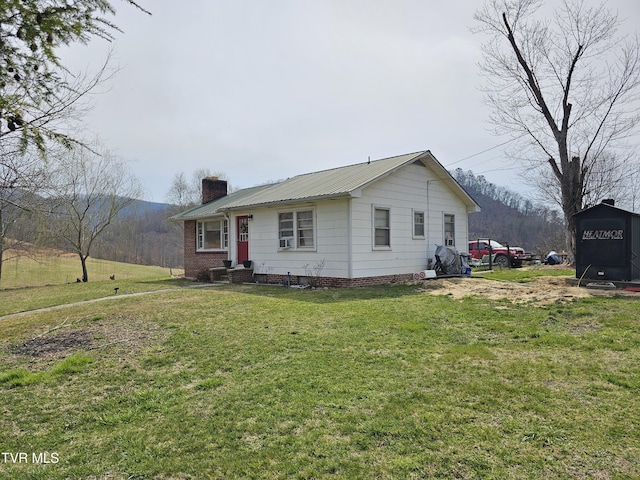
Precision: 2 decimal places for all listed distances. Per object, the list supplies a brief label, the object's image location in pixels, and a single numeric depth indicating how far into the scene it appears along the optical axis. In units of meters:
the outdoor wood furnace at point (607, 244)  10.25
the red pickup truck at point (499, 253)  21.94
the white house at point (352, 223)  12.49
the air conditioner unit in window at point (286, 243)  14.00
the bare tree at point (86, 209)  22.86
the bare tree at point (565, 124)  19.53
